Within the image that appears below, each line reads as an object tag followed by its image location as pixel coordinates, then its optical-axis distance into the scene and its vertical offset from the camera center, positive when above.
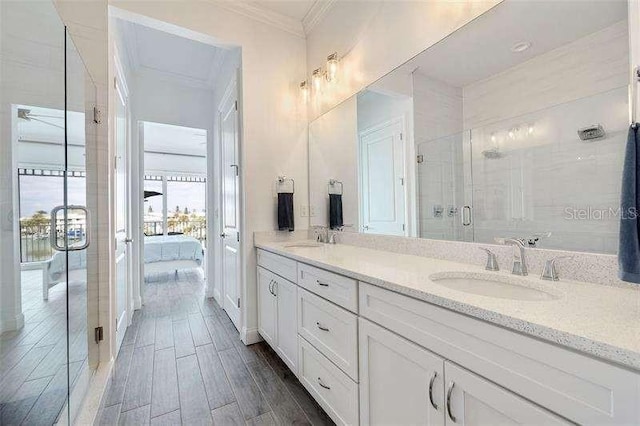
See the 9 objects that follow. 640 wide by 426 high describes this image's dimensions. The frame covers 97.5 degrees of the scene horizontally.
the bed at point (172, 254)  4.72 -0.66
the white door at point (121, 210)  2.33 +0.06
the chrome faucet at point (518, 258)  1.14 -0.20
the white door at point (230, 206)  2.66 +0.09
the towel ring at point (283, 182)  2.62 +0.30
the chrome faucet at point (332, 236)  2.41 -0.20
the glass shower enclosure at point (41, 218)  1.26 +0.00
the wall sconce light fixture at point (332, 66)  2.33 +1.25
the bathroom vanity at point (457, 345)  0.60 -0.38
